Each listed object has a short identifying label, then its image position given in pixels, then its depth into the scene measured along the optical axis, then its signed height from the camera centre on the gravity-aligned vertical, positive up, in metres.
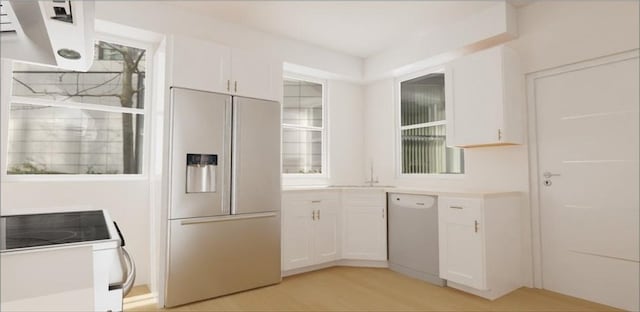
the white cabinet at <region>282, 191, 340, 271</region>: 3.54 -0.62
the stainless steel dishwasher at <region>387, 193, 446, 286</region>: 3.35 -0.68
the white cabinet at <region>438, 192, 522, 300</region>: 2.93 -0.65
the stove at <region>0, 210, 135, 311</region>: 0.80 -0.24
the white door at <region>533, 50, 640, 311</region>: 2.68 -0.09
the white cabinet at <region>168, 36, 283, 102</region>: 2.94 +0.90
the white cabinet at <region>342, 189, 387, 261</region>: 3.86 -0.62
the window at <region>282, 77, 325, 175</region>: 4.39 +0.53
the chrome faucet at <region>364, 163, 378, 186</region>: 4.70 -0.15
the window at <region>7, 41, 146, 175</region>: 2.90 +0.47
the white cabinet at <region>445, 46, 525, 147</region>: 3.09 +0.65
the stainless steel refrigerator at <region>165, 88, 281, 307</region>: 2.86 -0.23
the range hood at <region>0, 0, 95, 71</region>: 0.90 +0.39
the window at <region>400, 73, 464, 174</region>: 4.01 +0.48
